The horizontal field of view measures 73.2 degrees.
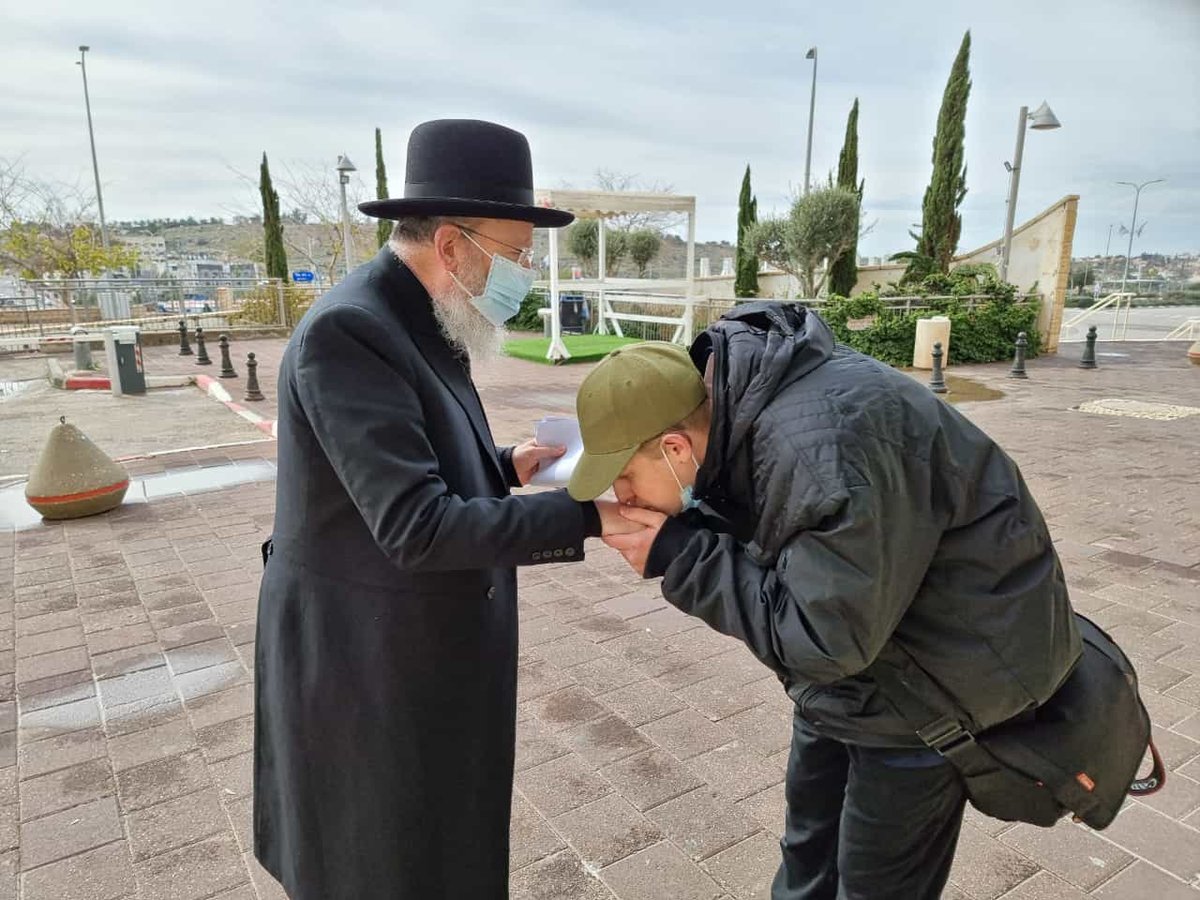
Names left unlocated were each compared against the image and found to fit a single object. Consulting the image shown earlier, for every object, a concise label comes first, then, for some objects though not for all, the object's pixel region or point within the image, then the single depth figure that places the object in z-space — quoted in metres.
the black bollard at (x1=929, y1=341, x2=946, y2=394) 11.95
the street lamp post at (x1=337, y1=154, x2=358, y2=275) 21.30
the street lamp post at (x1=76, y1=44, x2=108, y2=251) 29.44
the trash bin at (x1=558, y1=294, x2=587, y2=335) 23.61
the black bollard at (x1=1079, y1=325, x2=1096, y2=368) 15.50
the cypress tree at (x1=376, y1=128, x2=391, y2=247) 31.58
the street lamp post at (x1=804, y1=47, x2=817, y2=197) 26.26
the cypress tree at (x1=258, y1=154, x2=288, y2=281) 27.50
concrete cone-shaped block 6.05
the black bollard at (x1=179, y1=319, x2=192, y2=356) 18.83
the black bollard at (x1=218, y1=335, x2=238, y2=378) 14.75
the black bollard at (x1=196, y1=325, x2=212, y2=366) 17.06
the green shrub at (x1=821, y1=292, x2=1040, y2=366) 15.75
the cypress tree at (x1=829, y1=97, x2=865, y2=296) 24.61
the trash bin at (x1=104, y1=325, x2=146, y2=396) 12.55
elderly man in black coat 1.48
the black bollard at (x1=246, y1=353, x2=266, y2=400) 12.24
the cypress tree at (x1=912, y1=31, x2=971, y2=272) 20.48
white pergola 14.63
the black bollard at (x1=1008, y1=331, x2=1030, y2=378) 14.10
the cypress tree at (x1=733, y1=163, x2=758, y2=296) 23.76
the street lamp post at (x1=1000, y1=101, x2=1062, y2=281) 15.77
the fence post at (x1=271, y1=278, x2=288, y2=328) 24.17
